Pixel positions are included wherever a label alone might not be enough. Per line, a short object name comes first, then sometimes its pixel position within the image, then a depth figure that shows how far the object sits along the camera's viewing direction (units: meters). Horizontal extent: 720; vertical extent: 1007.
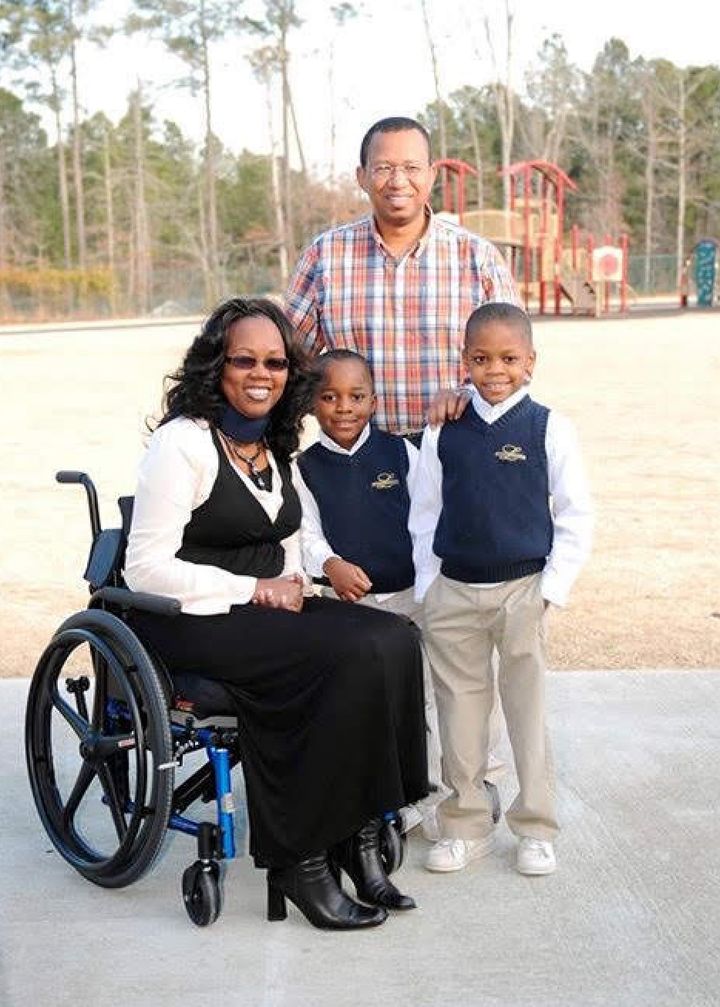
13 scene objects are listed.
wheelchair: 2.89
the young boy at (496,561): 3.11
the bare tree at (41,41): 49.03
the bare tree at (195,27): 47.59
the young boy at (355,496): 3.36
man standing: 3.58
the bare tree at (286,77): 47.22
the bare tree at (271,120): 48.41
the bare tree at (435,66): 48.75
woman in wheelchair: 2.88
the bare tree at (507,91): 49.66
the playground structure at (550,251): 30.33
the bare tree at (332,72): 48.09
